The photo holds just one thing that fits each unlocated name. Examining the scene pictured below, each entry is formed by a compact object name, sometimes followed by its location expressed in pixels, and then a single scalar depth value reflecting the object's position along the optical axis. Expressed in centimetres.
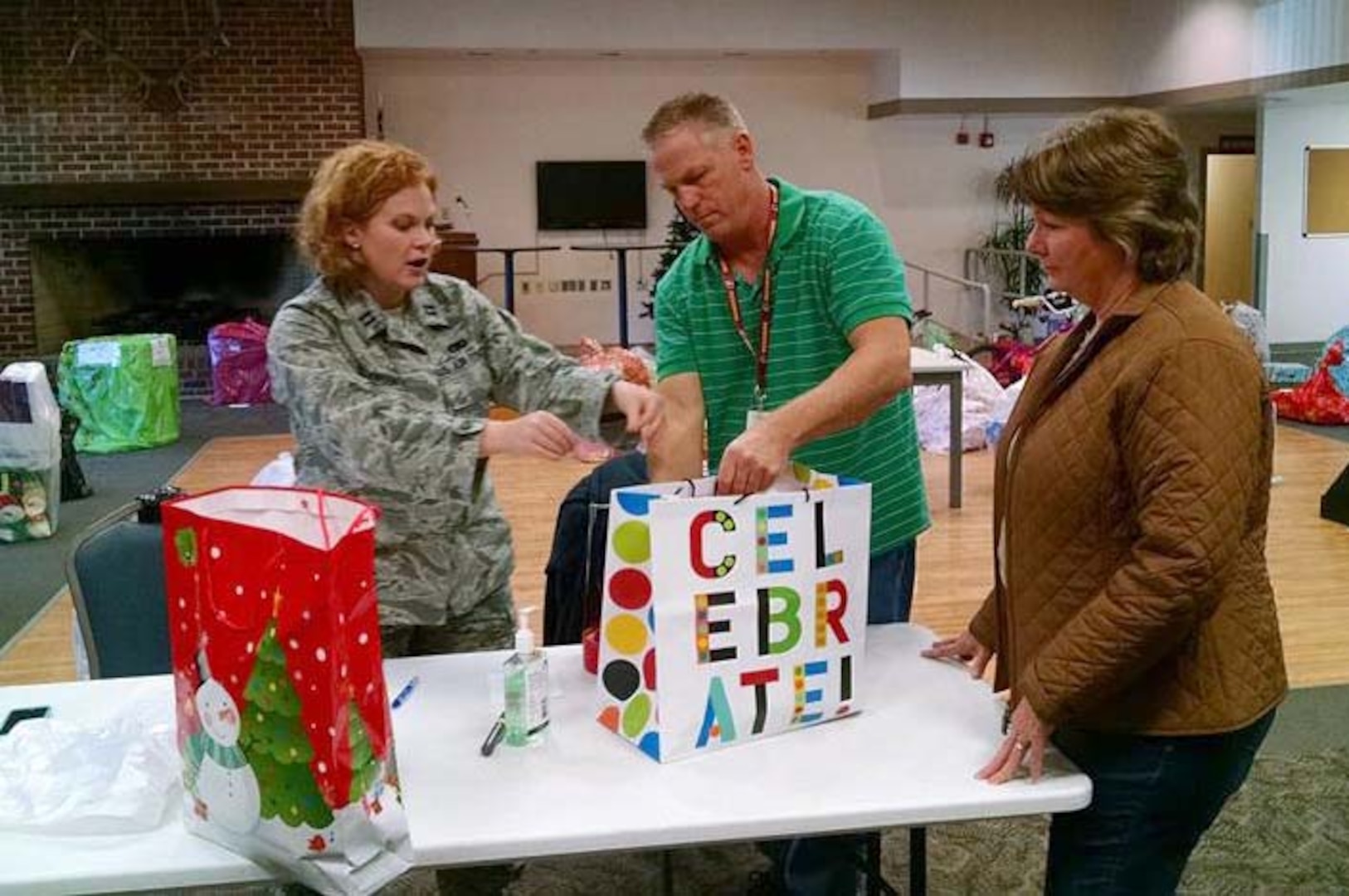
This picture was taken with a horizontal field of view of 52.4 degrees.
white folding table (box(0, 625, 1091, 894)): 149
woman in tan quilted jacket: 146
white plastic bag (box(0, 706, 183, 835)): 156
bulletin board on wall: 1130
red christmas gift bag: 133
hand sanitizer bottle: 176
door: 1284
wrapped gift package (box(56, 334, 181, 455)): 793
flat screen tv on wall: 1152
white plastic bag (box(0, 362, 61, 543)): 579
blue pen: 191
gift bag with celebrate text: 163
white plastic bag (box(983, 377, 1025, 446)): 744
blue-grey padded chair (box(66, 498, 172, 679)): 231
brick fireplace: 986
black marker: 173
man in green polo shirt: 204
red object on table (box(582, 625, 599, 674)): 199
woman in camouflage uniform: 198
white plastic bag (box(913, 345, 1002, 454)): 750
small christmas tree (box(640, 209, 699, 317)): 1066
